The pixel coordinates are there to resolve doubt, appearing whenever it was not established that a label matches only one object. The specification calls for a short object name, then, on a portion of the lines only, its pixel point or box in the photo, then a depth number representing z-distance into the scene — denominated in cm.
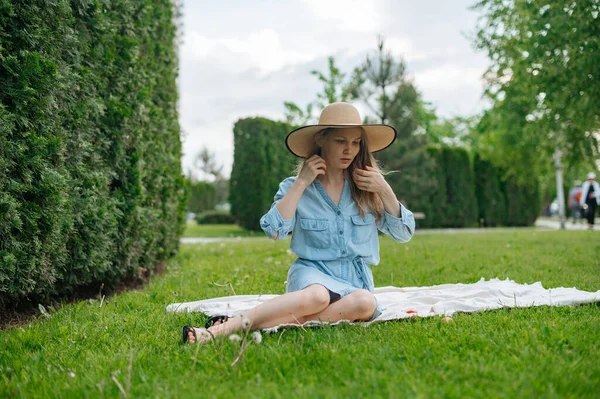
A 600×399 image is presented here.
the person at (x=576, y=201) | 2367
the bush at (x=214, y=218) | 2533
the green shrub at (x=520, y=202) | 2150
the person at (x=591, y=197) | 1623
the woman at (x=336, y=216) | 333
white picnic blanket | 375
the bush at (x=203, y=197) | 3159
